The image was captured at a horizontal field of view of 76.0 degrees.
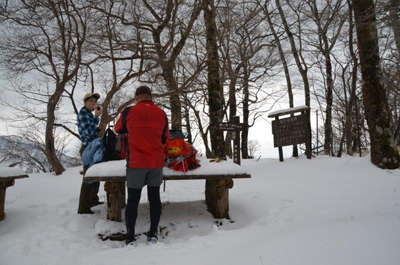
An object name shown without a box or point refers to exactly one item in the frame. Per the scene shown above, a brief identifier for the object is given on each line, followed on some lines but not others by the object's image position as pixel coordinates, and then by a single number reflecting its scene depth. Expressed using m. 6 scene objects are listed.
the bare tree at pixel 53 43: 8.27
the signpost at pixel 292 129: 8.26
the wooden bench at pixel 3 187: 4.02
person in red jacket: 3.04
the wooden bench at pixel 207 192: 3.43
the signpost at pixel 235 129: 7.03
